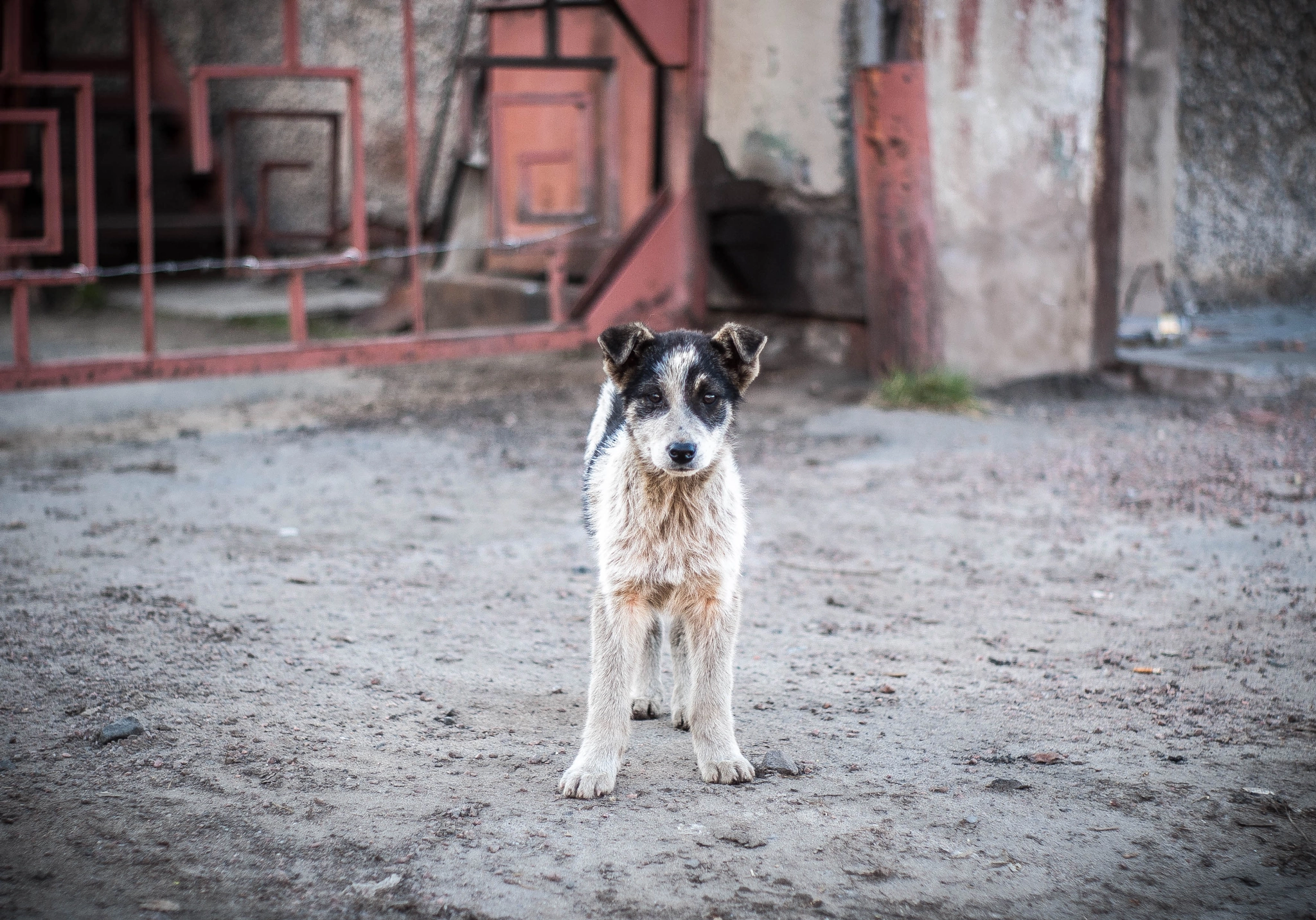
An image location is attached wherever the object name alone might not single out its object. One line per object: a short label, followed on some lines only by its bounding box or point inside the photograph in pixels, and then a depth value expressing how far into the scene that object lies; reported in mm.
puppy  3350
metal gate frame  7184
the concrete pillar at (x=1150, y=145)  9398
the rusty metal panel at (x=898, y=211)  7660
